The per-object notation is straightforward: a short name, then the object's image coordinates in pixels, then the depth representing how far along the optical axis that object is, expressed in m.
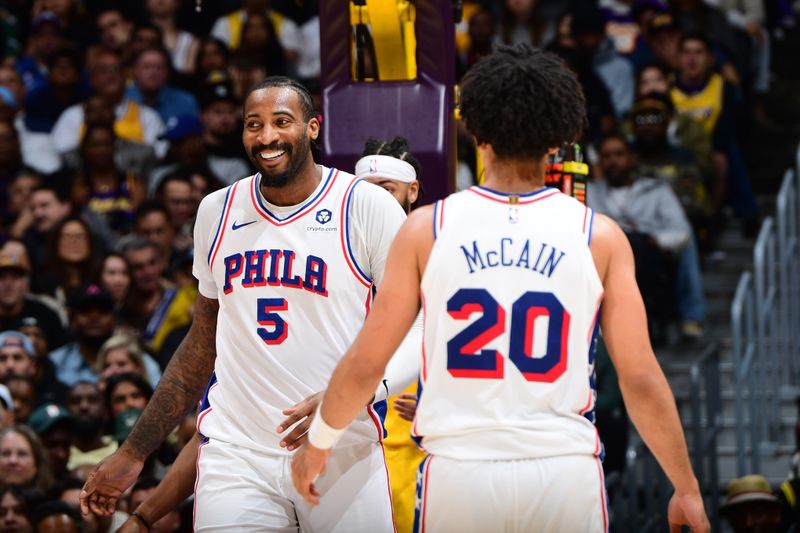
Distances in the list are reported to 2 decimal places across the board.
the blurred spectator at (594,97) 21.31
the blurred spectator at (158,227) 19.97
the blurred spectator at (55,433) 16.03
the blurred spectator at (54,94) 23.66
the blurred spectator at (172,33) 24.70
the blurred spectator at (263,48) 23.70
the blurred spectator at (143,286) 19.03
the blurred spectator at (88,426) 16.09
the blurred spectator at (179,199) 20.39
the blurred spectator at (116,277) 18.97
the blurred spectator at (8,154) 22.27
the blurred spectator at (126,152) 21.91
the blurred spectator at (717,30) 23.44
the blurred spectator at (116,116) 22.75
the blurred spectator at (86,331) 18.11
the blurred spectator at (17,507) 14.45
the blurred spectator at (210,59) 23.66
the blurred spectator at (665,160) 20.09
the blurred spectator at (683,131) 20.67
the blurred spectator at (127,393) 16.39
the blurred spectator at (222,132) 21.72
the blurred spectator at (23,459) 15.27
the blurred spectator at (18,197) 21.69
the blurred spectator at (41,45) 24.94
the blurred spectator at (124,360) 17.08
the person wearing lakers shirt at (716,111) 21.33
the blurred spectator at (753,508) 14.70
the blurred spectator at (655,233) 18.64
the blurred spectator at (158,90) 23.06
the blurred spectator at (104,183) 21.37
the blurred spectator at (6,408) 15.96
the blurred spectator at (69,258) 19.80
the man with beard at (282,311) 9.12
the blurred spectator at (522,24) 24.12
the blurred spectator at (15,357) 17.28
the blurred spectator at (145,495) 14.00
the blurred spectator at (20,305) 18.84
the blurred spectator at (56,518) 14.20
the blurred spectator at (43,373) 17.48
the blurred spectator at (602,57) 22.64
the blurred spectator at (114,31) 24.87
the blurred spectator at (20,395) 16.92
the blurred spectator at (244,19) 24.18
